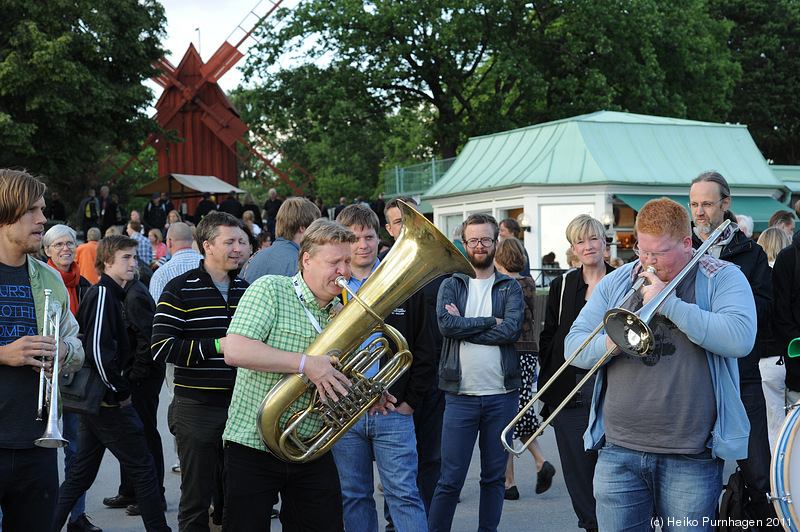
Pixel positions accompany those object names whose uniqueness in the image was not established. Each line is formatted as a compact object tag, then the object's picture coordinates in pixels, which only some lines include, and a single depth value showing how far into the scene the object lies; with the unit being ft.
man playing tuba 12.37
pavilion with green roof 91.15
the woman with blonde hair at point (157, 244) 46.21
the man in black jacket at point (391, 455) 14.98
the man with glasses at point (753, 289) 15.99
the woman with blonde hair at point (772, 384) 21.15
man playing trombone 11.23
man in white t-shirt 17.49
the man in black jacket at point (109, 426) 17.81
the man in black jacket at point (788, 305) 18.06
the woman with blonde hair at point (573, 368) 17.87
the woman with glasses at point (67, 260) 22.04
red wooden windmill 126.11
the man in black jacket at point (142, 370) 19.95
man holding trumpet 11.56
